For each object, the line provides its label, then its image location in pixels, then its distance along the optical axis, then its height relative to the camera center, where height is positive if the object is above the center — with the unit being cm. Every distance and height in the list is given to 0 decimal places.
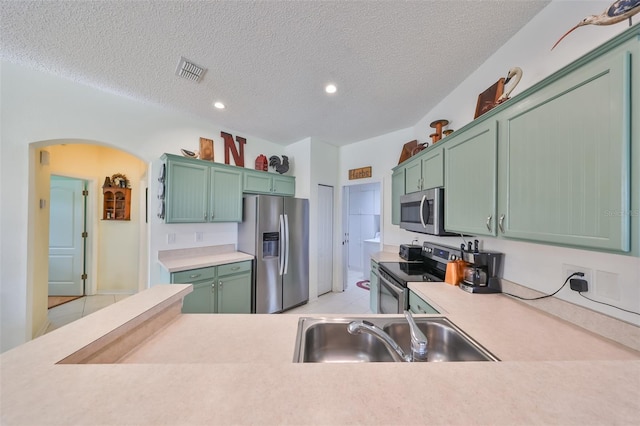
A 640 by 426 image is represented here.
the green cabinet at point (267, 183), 319 +47
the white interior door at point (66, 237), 352 -45
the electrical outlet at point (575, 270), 110 -29
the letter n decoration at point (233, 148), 320 +98
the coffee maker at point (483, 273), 156 -43
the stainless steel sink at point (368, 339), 108 -66
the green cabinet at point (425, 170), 189 +45
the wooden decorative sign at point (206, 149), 297 +88
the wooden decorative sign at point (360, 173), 372 +73
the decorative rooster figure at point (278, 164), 364 +84
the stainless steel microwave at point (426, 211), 185 +3
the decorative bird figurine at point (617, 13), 80 +81
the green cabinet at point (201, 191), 254 +27
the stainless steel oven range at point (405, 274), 184 -57
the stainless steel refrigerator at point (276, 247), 294 -50
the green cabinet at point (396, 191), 275 +31
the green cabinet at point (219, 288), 234 -91
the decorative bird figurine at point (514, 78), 137 +92
